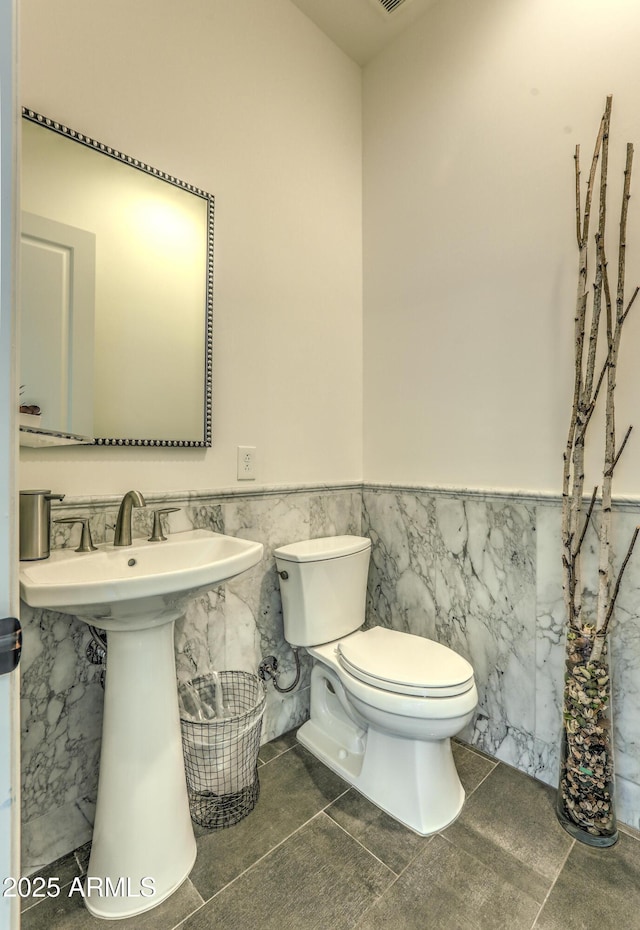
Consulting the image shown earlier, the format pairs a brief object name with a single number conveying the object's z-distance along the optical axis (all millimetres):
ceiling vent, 1788
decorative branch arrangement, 1265
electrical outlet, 1638
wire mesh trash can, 1343
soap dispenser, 1075
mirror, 1177
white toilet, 1283
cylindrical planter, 1261
